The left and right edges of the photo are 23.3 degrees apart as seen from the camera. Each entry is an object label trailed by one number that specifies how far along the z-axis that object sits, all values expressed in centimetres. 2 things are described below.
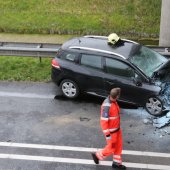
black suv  1034
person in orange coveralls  779
